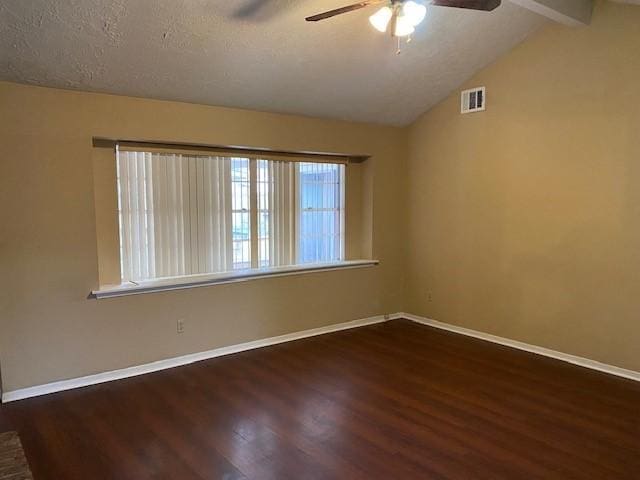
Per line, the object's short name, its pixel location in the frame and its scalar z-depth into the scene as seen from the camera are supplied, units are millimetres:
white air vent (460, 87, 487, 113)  4613
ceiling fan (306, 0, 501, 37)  2424
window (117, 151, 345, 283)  3912
